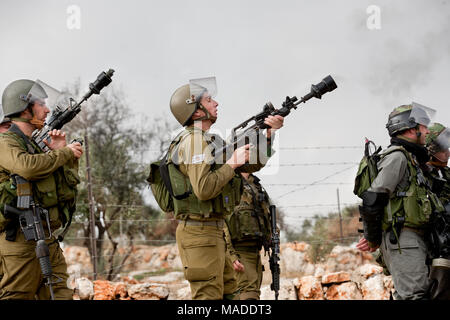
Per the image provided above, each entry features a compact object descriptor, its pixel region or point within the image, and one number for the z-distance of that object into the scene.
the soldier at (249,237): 13.80
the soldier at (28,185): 9.40
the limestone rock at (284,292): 20.14
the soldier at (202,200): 9.22
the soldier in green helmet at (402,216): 9.90
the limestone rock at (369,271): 20.84
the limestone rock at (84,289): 20.70
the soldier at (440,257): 9.84
